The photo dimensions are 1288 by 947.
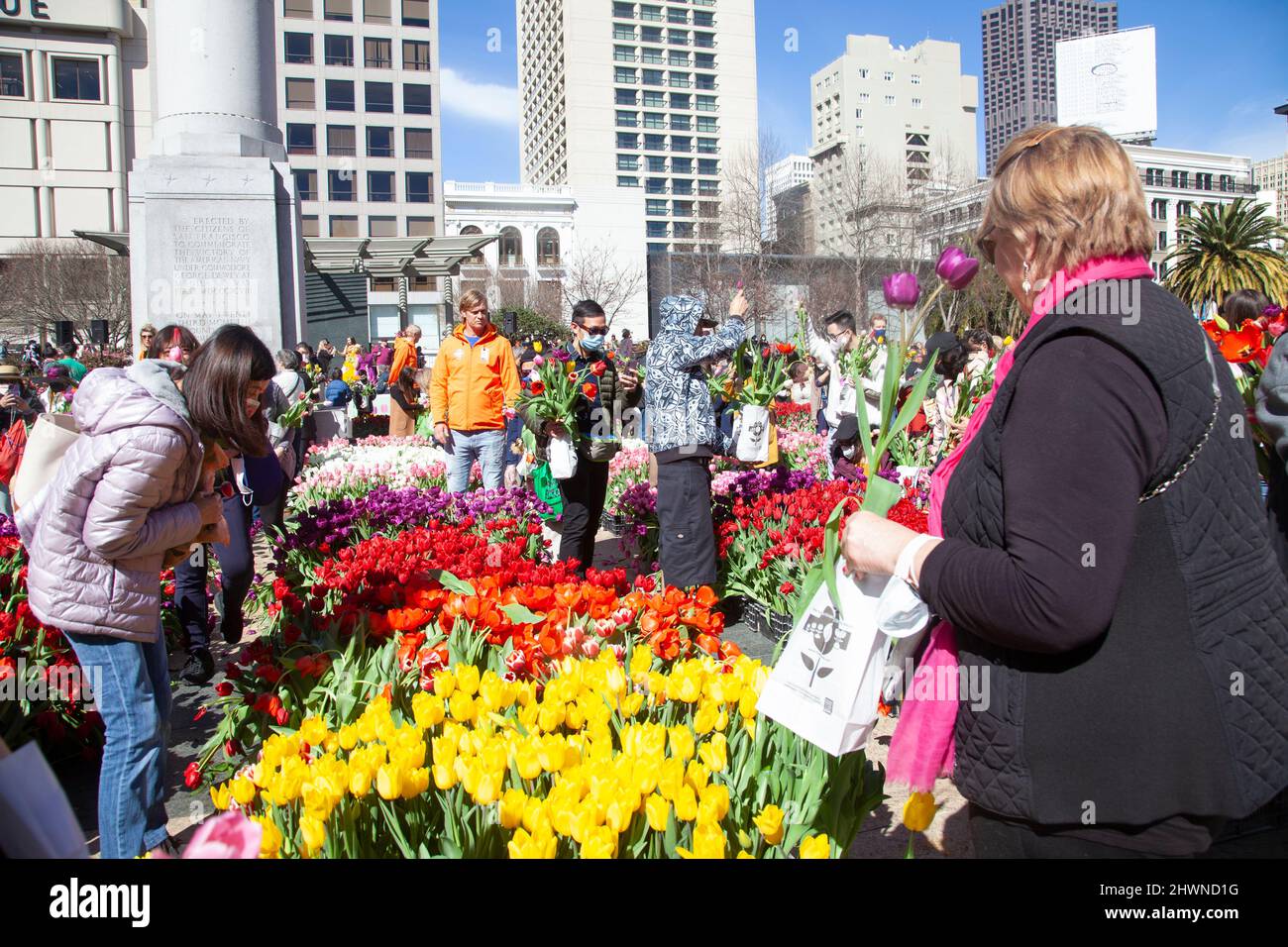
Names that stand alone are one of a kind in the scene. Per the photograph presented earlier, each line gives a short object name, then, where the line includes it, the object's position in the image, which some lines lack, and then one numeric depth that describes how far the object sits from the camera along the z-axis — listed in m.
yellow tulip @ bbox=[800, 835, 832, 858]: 1.55
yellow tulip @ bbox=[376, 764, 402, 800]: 1.70
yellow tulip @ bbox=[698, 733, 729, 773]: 1.82
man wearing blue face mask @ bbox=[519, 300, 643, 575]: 5.66
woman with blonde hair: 1.24
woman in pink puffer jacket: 2.72
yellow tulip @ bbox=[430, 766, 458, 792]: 1.71
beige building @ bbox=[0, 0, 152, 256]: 54.09
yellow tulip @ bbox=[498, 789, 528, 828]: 1.61
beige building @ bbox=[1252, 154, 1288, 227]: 75.31
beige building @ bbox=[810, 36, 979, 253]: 63.12
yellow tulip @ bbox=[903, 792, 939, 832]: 1.57
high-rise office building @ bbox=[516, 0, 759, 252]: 97.06
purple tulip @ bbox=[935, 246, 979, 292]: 1.55
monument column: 10.15
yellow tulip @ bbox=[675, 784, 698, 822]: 1.61
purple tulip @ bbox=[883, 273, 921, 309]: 1.51
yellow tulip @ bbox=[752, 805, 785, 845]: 1.65
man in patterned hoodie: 5.15
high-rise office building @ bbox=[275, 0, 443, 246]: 62.97
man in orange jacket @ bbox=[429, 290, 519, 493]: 7.19
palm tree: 25.30
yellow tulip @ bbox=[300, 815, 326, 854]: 1.59
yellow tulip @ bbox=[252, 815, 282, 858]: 1.60
